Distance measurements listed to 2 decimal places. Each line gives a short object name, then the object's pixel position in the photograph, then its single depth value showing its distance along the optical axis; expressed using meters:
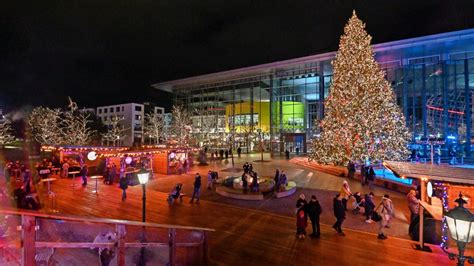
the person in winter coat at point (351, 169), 17.14
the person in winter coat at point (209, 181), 14.28
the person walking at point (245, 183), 13.02
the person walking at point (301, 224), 7.57
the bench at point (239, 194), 11.93
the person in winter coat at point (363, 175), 15.30
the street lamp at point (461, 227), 3.27
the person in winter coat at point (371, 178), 14.10
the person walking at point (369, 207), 8.97
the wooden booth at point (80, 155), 17.53
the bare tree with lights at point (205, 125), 43.44
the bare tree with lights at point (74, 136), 33.00
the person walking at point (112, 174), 15.19
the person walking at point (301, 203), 7.87
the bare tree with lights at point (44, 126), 33.33
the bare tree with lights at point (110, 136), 42.83
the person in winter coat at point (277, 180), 13.82
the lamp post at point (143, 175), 7.34
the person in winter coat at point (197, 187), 11.51
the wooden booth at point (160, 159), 17.70
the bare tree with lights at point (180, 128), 35.62
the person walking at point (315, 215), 7.73
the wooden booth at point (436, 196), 6.98
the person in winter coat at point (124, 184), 11.70
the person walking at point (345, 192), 9.89
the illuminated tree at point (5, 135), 36.84
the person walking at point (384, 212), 7.58
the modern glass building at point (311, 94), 28.39
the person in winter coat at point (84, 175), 14.62
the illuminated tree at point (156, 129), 41.53
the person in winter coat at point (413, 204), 7.90
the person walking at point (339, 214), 7.96
